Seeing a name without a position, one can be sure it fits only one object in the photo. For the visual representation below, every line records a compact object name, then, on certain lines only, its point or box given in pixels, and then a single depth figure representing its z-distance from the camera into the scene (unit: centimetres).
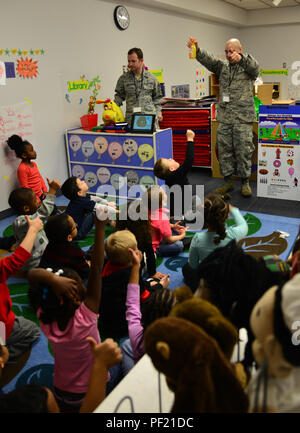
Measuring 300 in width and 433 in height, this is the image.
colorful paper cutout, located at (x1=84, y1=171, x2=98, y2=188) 476
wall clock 541
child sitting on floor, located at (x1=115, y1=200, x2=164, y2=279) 241
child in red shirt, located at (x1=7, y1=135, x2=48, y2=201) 399
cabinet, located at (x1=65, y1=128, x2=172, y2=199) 427
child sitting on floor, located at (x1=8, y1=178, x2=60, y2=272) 254
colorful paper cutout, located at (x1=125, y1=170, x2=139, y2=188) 440
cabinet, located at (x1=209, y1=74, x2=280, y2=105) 480
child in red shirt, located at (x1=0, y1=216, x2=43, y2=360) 172
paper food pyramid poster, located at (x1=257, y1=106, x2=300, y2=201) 387
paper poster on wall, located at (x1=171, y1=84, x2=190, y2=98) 724
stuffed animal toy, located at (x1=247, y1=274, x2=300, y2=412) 73
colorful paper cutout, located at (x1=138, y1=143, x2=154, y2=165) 420
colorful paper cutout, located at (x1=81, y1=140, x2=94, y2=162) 465
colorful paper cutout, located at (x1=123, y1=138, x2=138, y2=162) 430
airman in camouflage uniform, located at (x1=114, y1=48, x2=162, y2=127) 460
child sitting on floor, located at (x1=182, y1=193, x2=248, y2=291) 203
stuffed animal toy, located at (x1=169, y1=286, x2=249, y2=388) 83
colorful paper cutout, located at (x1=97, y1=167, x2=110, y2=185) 461
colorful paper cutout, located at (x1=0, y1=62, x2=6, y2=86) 396
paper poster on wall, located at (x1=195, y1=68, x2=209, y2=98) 812
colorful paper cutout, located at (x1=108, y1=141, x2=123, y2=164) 441
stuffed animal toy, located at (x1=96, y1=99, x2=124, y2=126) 459
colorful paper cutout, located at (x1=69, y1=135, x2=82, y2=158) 475
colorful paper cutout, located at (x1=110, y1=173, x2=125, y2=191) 452
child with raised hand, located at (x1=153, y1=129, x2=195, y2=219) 350
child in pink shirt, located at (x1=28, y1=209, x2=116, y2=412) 129
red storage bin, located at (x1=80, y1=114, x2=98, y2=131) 488
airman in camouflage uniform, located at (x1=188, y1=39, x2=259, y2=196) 423
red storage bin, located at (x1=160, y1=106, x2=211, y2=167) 536
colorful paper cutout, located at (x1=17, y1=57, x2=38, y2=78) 417
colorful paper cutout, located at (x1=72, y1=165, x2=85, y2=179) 484
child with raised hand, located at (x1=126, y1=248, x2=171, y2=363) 148
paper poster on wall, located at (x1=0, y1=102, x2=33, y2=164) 407
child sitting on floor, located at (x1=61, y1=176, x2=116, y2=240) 331
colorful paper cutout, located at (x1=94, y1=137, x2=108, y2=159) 450
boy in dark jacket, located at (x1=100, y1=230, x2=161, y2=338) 191
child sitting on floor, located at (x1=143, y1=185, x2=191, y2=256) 281
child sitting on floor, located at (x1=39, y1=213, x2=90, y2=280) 223
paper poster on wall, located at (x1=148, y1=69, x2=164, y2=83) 652
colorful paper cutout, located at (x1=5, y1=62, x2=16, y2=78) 403
